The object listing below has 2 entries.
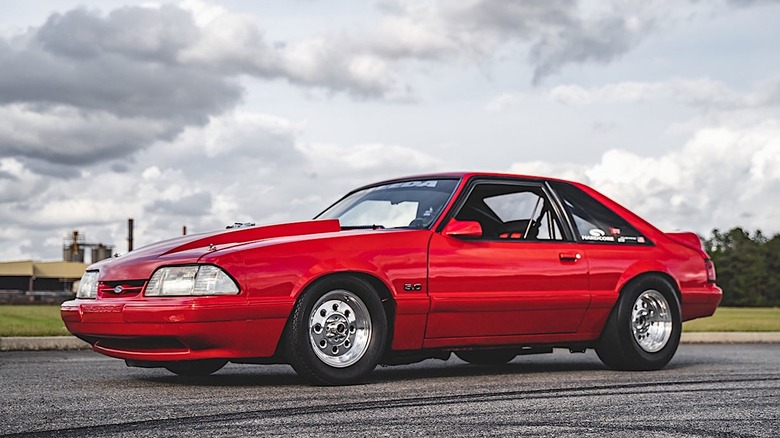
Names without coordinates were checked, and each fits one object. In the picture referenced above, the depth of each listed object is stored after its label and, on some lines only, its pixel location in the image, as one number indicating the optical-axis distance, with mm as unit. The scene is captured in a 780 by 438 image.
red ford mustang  6152
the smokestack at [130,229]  46838
